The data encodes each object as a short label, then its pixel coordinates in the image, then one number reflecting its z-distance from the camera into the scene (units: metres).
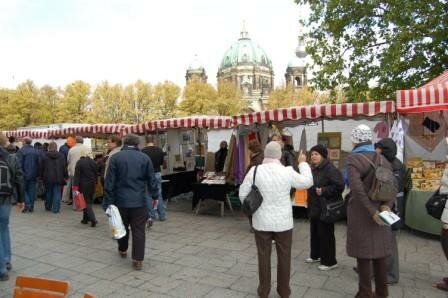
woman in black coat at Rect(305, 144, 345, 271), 4.83
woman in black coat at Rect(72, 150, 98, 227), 7.97
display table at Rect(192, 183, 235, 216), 8.81
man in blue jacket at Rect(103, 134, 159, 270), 5.04
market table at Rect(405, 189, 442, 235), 6.61
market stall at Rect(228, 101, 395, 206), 7.19
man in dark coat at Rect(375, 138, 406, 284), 4.42
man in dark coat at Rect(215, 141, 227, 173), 9.95
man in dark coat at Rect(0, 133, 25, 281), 4.84
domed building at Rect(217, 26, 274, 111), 111.19
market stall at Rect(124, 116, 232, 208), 10.17
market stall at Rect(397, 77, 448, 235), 6.39
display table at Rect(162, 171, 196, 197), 10.90
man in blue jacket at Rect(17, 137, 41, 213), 9.61
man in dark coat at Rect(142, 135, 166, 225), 8.08
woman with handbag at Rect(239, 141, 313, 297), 3.82
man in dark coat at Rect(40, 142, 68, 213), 9.37
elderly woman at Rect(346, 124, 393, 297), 3.55
